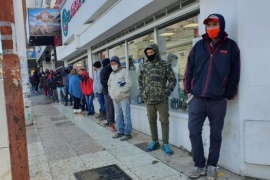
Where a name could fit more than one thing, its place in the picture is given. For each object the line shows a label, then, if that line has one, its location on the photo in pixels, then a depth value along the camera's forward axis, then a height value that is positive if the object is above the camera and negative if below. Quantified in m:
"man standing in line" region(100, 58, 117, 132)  6.96 -0.41
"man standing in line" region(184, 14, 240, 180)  3.58 -0.18
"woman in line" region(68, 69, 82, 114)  10.20 -0.38
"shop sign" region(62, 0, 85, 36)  11.50 +2.77
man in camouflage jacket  4.82 -0.22
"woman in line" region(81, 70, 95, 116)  9.46 -0.43
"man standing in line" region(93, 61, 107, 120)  8.09 -0.46
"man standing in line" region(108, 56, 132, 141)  5.94 -0.40
